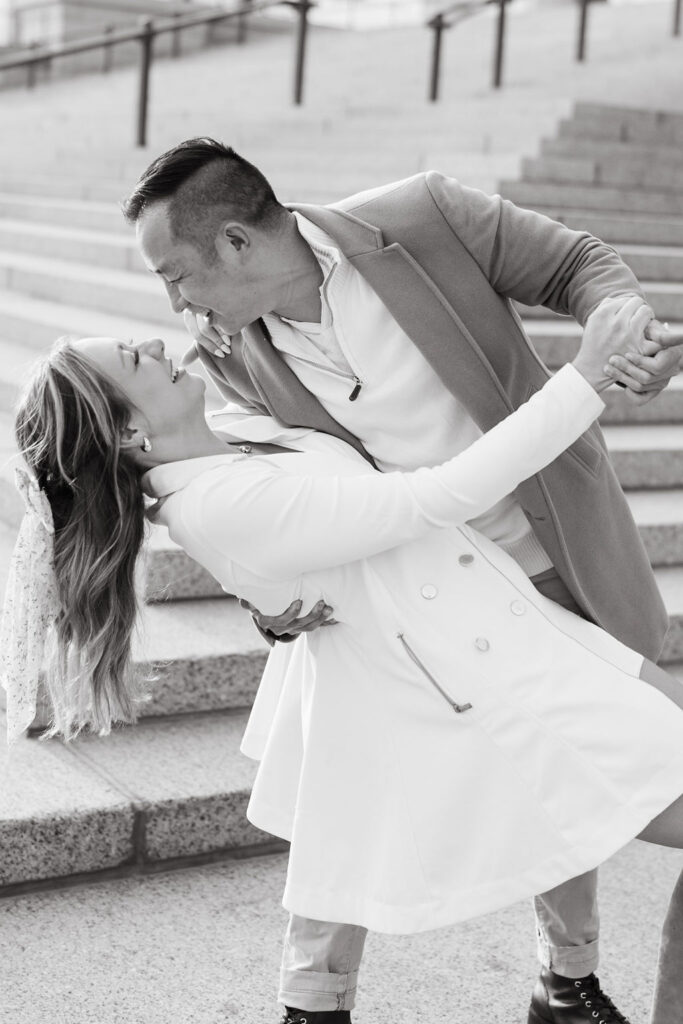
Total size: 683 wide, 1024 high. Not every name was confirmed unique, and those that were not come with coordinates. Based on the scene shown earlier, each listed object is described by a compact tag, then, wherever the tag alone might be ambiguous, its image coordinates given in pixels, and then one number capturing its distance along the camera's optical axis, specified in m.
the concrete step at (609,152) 7.60
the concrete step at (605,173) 7.21
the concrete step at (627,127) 7.96
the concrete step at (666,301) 6.27
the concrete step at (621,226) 6.63
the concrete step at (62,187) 8.96
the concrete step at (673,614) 4.49
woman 2.08
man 2.32
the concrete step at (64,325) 6.02
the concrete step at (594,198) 6.89
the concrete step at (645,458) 5.20
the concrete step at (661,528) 4.86
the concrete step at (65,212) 8.11
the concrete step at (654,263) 6.48
